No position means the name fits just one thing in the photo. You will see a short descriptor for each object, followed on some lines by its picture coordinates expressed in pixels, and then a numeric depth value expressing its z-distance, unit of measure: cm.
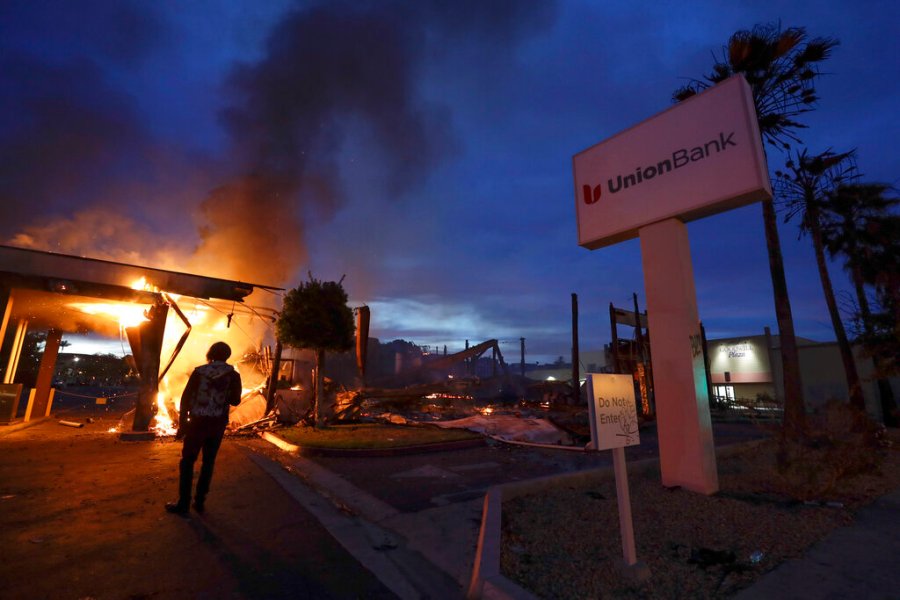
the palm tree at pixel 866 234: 1471
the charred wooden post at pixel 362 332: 1535
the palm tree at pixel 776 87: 930
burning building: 1073
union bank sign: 515
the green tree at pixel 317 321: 1130
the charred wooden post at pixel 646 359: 1795
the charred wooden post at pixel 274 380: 1322
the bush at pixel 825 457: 476
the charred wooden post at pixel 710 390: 2012
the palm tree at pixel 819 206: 1289
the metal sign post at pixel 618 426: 287
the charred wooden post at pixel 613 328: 1664
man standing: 446
